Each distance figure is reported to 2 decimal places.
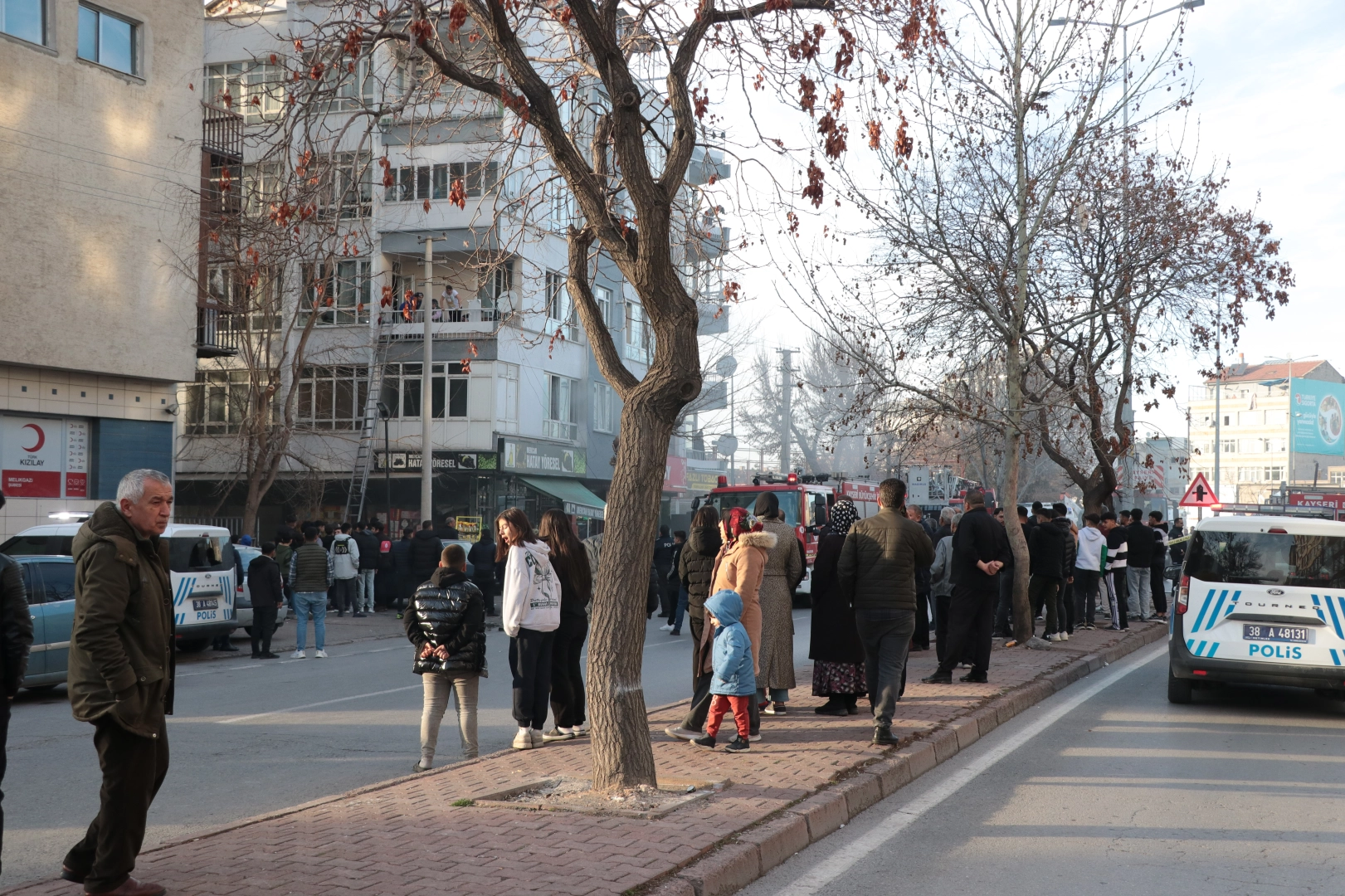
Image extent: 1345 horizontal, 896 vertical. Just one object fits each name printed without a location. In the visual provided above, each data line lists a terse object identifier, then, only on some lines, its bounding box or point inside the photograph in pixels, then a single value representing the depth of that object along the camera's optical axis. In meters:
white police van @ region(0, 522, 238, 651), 15.62
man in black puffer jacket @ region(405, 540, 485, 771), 8.34
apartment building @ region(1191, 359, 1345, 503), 99.88
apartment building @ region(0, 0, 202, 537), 22.20
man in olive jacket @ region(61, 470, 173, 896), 4.79
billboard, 98.81
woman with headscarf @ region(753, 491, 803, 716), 9.72
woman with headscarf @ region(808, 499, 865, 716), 9.90
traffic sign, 26.08
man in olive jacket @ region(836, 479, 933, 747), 8.70
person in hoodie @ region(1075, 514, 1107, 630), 17.41
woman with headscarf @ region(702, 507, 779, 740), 8.83
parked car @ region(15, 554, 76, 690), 12.23
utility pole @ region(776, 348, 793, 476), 70.56
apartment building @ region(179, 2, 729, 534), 37.12
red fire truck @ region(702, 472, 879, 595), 25.83
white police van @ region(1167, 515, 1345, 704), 10.51
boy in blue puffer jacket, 8.23
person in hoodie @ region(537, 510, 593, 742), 9.45
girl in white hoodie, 8.89
